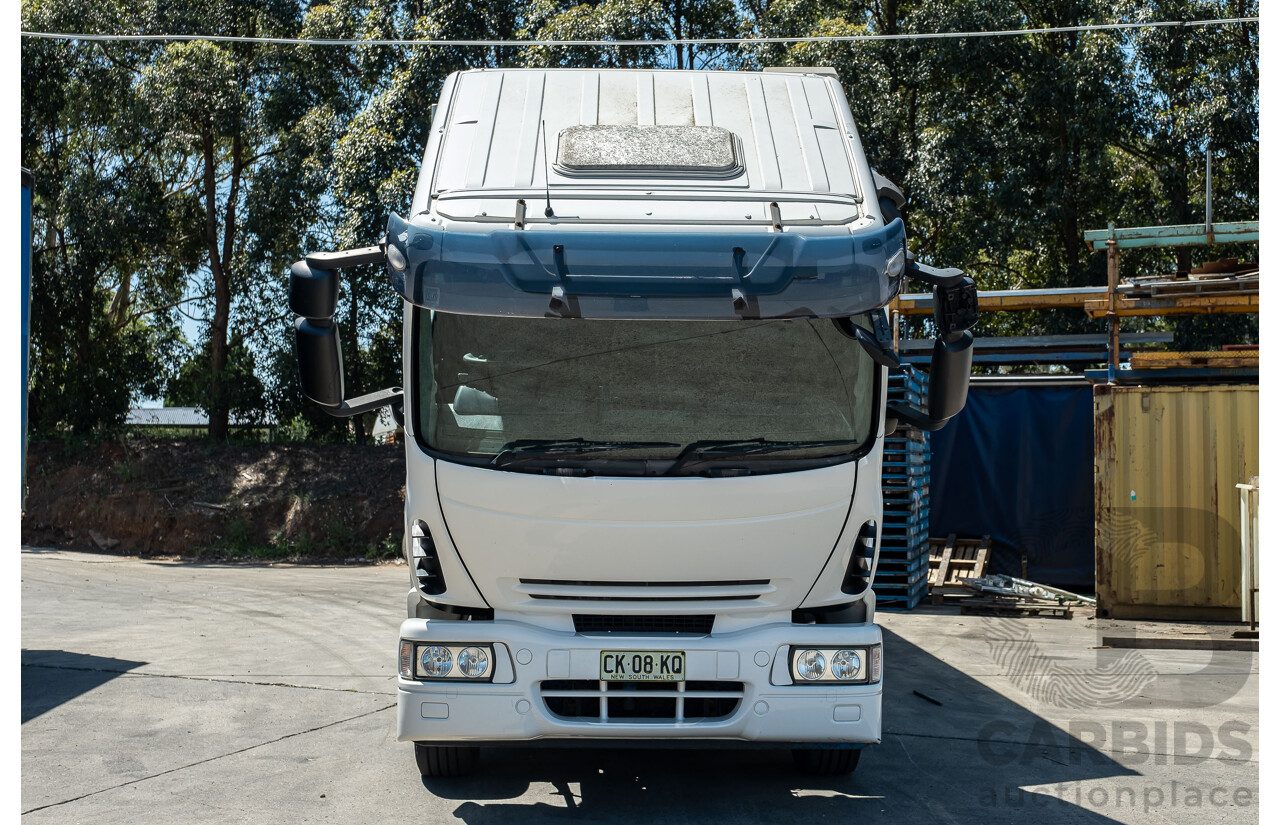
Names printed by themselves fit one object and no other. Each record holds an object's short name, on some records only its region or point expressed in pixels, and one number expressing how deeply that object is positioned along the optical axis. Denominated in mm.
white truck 4793
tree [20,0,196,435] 21953
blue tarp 14367
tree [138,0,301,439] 21391
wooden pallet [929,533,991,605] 13016
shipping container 11148
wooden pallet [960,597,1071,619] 12070
